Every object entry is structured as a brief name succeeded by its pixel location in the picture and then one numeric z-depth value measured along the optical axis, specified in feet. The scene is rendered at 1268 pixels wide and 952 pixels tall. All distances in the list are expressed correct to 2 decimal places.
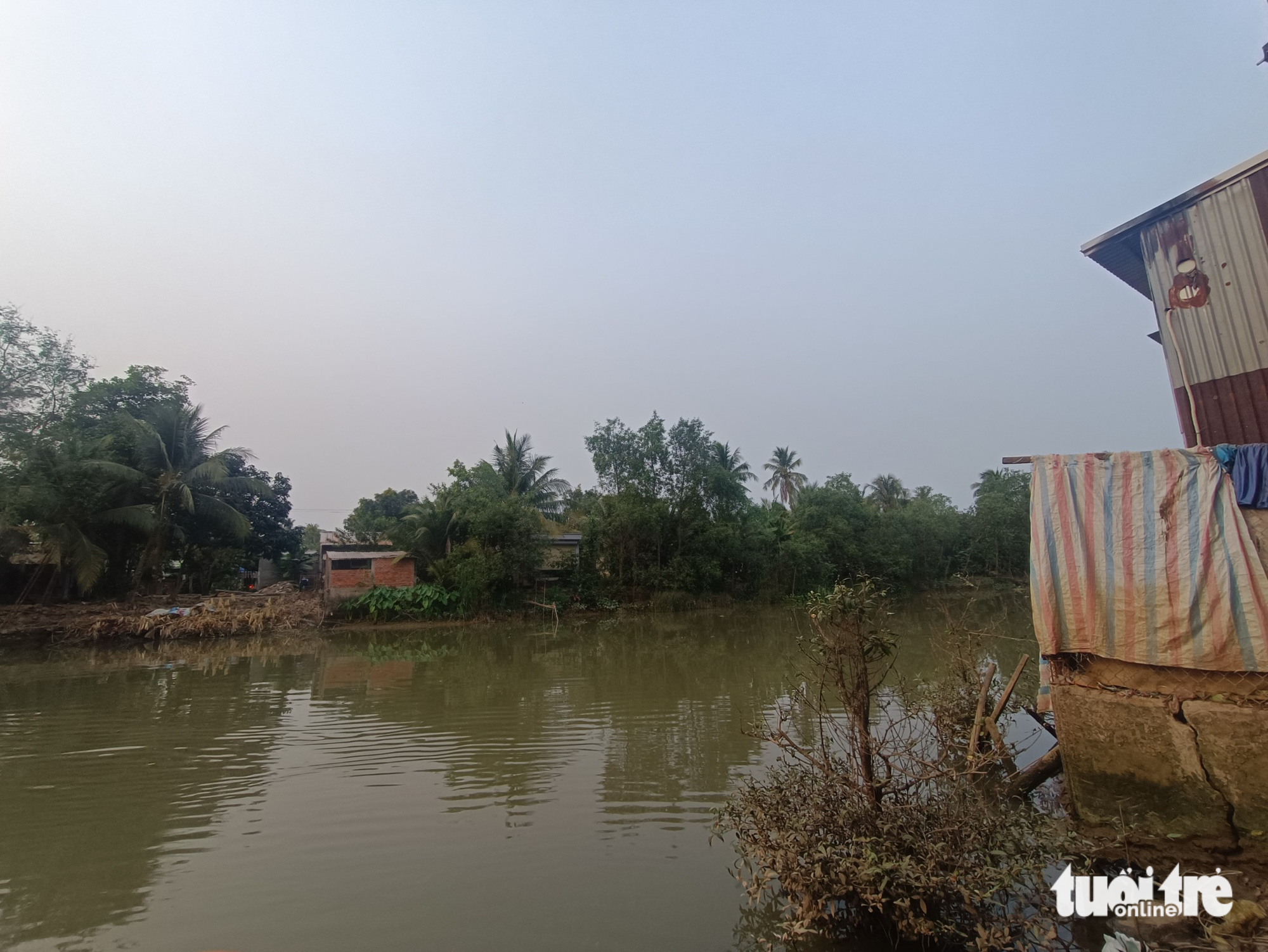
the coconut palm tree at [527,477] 94.32
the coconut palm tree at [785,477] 139.85
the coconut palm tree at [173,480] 69.51
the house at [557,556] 84.38
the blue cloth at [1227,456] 13.88
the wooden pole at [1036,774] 15.40
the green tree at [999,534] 106.93
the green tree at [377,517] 93.04
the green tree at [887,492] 147.87
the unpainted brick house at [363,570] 74.90
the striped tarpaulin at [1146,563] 13.01
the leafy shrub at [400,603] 72.18
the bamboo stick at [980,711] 12.74
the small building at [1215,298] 15.84
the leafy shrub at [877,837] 10.11
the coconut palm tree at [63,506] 59.16
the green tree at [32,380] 61.46
